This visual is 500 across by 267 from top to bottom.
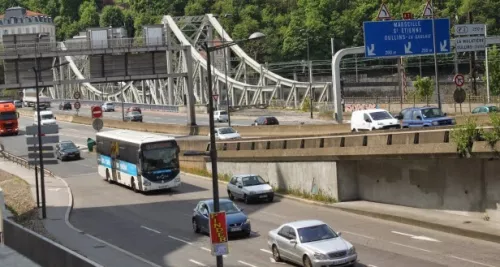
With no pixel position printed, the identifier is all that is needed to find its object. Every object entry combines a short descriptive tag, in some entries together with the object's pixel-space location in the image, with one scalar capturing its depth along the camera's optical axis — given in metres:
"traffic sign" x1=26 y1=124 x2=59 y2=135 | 41.19
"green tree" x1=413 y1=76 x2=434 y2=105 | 74.96
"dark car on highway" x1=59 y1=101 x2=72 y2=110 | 129.50
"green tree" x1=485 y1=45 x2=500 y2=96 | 80.57
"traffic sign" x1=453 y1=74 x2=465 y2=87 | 46.15
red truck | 87.75
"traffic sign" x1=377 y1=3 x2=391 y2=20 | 47.72
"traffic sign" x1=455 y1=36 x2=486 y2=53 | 47.84
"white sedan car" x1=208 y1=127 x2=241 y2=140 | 61.00
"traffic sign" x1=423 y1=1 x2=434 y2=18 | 44.25
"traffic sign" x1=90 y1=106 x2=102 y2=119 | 73.41
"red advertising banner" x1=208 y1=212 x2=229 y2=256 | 19.33
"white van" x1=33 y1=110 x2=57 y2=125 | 87.94
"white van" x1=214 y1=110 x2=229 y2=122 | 89.81
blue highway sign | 46.25
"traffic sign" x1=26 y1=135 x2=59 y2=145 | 41.47
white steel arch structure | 121.62
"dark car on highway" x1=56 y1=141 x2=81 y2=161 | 68.19
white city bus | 44.78
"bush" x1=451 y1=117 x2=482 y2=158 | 27.59
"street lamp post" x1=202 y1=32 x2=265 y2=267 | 20.41
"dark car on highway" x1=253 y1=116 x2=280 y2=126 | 75.12
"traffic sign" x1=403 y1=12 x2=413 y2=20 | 49.86
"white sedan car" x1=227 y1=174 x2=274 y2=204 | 39.31
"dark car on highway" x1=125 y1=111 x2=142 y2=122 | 95.00
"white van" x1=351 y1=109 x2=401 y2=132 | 43.50
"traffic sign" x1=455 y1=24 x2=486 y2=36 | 48.88
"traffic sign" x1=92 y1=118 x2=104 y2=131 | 65.18
